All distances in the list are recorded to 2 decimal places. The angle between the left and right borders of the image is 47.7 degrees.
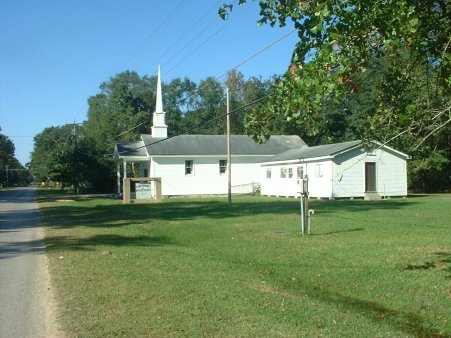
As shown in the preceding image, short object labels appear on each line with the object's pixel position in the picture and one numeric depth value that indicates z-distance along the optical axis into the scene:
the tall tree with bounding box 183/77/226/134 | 73.62
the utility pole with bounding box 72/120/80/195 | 54.11
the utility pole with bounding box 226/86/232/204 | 30.34
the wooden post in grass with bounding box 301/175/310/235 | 14.24
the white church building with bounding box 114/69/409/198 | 32.47
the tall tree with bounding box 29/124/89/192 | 54.62
